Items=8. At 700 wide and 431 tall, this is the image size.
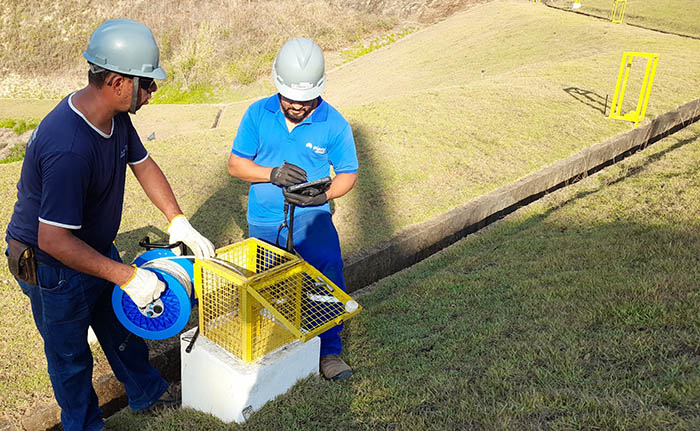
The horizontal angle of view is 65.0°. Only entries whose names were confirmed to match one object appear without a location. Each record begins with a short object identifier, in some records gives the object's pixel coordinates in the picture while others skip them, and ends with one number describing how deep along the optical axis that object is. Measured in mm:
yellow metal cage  2816
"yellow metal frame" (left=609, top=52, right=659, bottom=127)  9562
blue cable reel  2777
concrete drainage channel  3635
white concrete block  2904
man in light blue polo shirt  3367
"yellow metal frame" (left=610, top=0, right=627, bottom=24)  23805
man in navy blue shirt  2363
